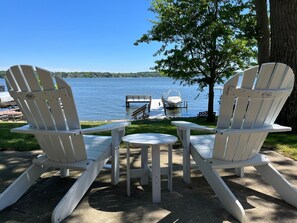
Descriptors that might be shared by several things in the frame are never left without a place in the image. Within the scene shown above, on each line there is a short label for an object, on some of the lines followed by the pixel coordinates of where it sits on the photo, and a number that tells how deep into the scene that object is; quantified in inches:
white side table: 78.3
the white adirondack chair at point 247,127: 69.8
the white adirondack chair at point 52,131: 70.4
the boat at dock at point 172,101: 892.0
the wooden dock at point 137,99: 1050.4
